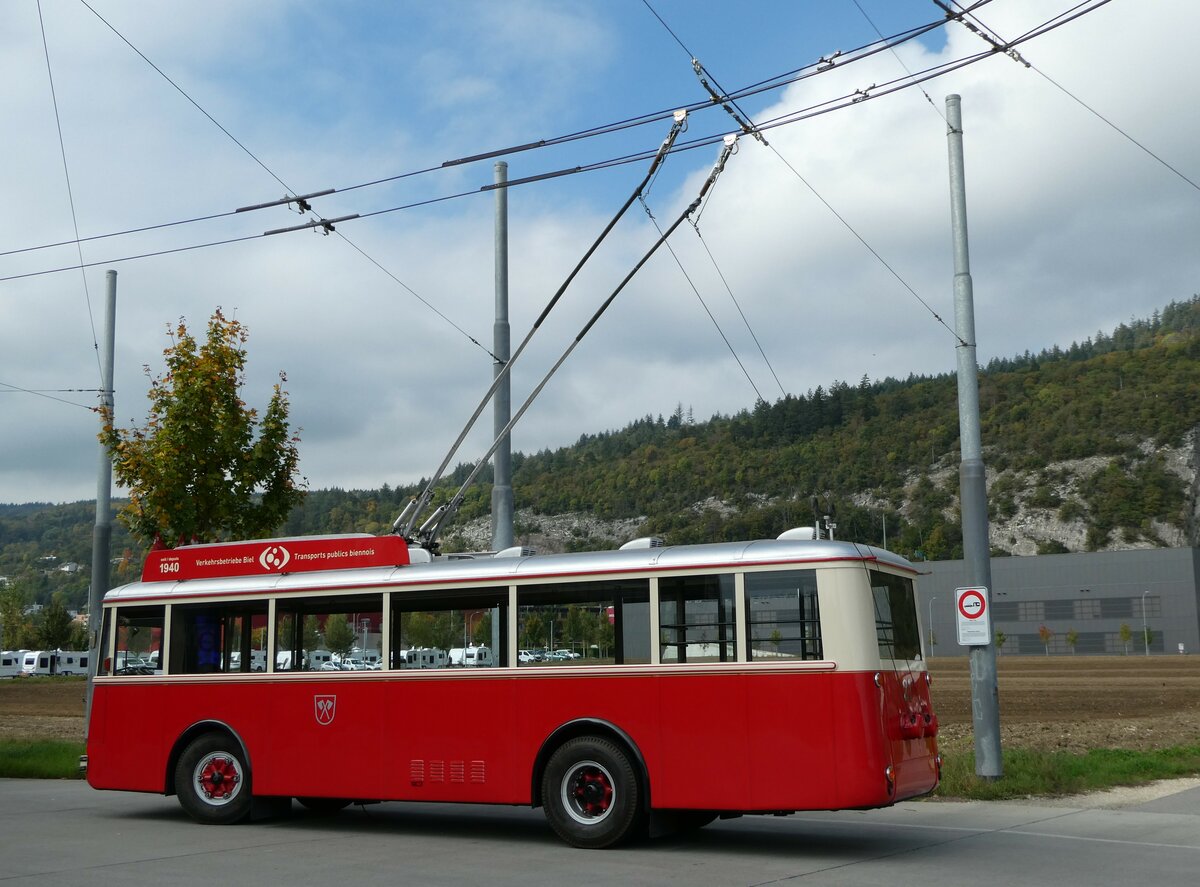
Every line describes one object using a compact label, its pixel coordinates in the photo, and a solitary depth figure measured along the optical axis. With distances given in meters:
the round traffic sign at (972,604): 16.52
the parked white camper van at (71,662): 113.19
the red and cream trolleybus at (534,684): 11.21
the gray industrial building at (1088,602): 113.56
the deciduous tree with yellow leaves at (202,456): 20.61
